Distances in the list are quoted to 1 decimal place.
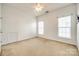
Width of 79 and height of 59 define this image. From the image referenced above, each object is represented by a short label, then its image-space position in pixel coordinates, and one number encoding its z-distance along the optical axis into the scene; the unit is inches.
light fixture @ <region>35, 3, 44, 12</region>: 69.6
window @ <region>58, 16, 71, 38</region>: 70.9
